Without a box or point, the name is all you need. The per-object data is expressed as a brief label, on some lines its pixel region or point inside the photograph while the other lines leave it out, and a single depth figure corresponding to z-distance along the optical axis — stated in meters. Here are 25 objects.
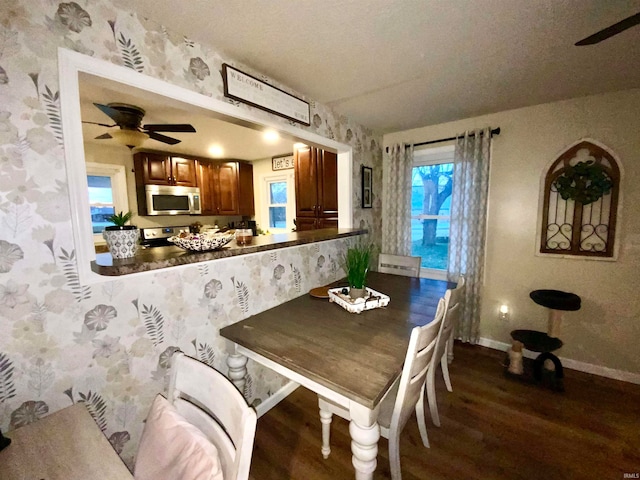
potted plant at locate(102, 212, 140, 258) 1.14
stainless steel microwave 3.58
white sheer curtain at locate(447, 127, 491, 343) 2.49
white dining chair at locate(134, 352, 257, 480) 0.59
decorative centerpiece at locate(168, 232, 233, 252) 1.34
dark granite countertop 1.04
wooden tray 1.87
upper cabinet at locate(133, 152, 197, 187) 3.55
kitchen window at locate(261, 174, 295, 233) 4.43
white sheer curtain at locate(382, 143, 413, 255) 2.90
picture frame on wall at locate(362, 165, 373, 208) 2.78
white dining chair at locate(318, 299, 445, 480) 1.04
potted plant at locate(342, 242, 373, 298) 1.65
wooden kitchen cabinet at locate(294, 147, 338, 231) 2.86
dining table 0.95
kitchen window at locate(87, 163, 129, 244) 3.38
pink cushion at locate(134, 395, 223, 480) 0.61
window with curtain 2.84
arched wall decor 2.06
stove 3.71
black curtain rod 2.40
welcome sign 1.47
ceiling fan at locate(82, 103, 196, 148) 2.10
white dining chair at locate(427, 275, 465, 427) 1.42
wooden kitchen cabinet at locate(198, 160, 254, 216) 4.18
